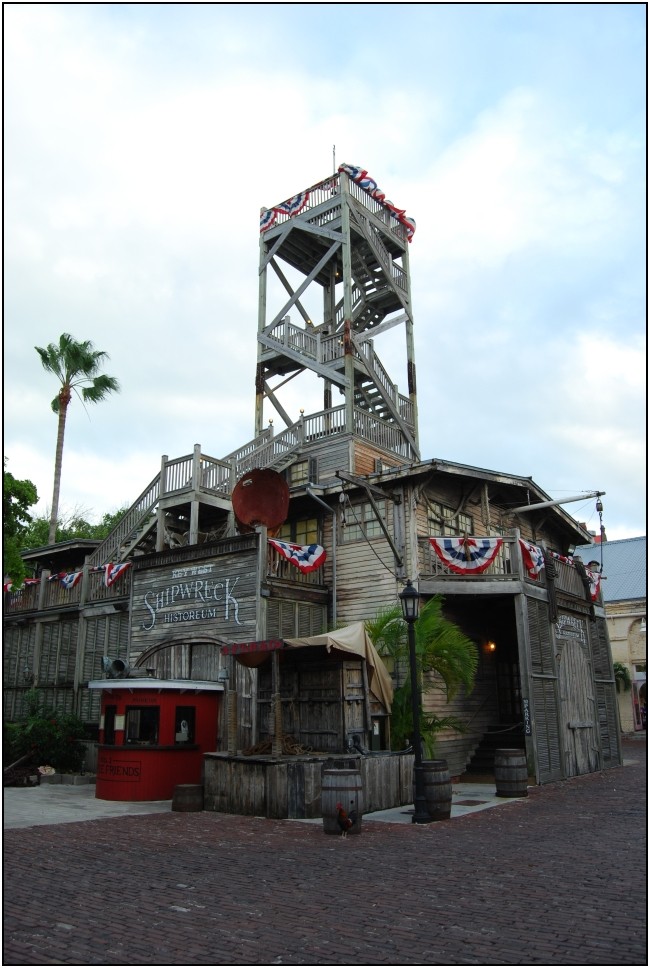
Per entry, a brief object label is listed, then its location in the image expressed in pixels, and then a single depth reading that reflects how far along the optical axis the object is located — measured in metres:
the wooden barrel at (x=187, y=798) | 13.90
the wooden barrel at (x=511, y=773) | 15.20
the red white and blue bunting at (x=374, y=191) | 27.23
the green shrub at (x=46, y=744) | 20.58
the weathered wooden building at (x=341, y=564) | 18.77
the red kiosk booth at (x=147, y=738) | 15.73
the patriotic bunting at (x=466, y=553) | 18.58
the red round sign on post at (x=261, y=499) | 19.41
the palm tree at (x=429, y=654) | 16.53
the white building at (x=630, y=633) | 39.03
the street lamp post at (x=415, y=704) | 12.29
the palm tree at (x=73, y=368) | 35.19
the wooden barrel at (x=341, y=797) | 11.21
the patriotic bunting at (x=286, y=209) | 27.98
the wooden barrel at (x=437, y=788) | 12.39
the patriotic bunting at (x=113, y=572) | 22.17
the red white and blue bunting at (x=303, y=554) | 19.22
